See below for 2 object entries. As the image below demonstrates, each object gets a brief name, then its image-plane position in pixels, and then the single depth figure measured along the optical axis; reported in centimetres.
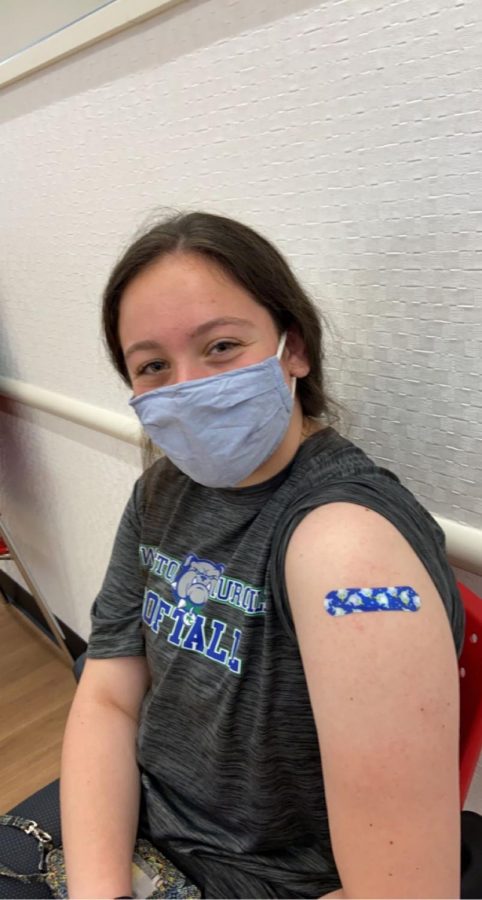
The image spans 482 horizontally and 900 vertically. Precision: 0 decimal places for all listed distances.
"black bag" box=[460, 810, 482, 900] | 66
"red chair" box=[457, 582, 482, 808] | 74
